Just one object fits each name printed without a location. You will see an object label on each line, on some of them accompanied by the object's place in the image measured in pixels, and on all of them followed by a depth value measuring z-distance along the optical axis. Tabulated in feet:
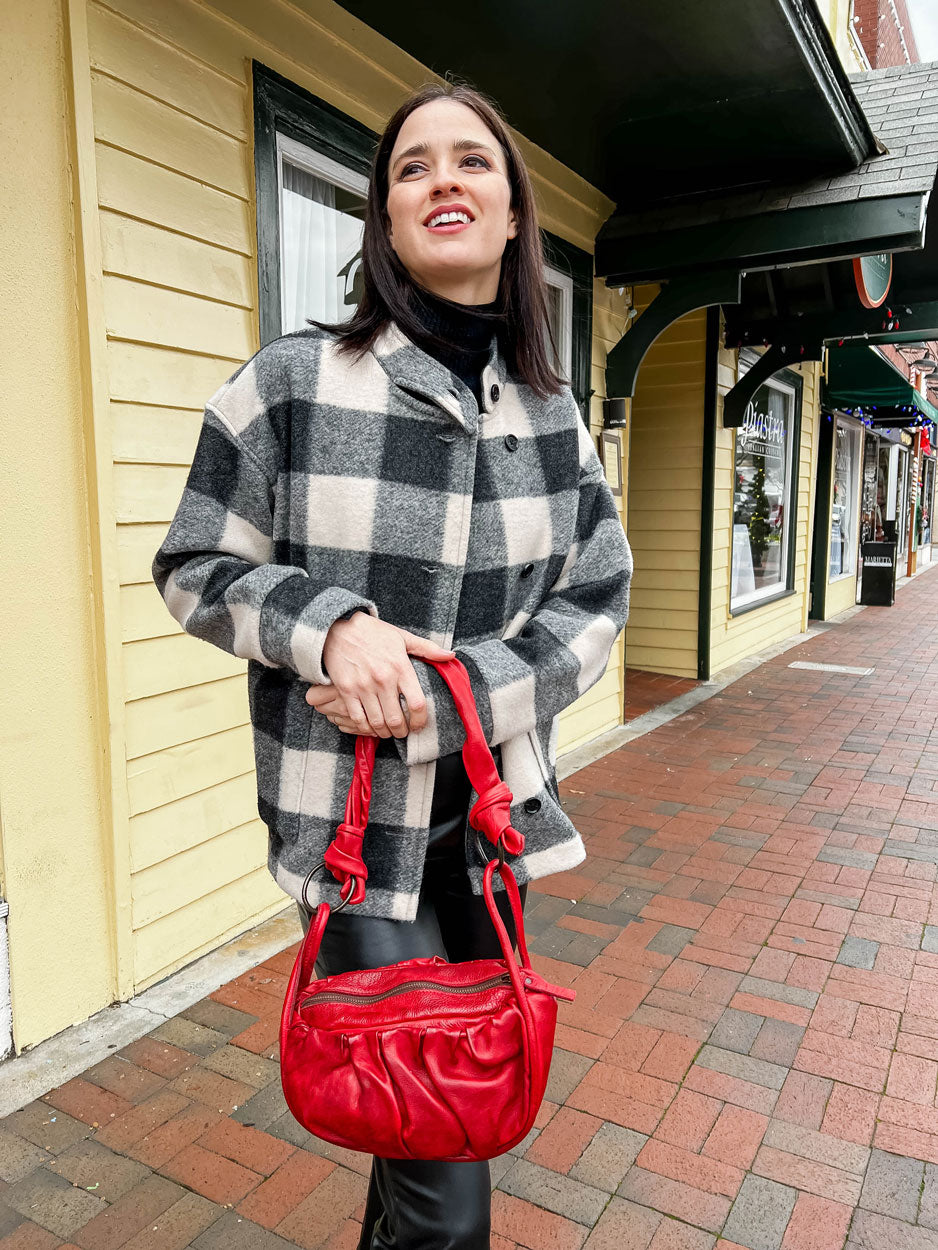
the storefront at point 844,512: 39.70
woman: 4.00
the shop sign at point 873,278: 20.59
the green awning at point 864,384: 33.55
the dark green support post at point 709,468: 24.13
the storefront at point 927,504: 88.77
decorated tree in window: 29.17
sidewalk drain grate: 27.20
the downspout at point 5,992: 8.08
